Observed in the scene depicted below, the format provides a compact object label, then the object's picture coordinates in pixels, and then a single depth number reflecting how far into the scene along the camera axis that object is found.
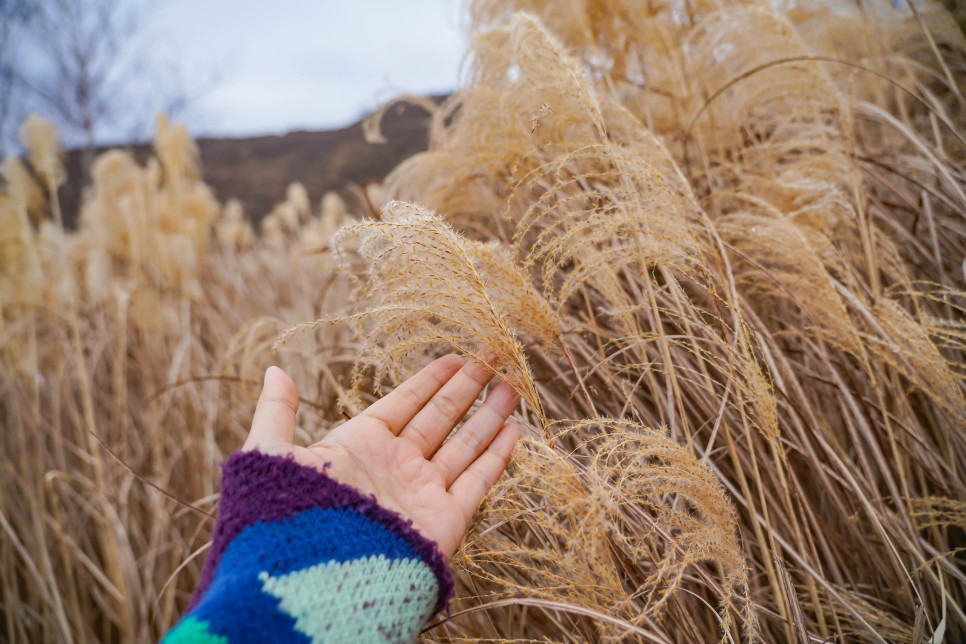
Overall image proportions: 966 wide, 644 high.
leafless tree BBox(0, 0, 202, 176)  9.64
